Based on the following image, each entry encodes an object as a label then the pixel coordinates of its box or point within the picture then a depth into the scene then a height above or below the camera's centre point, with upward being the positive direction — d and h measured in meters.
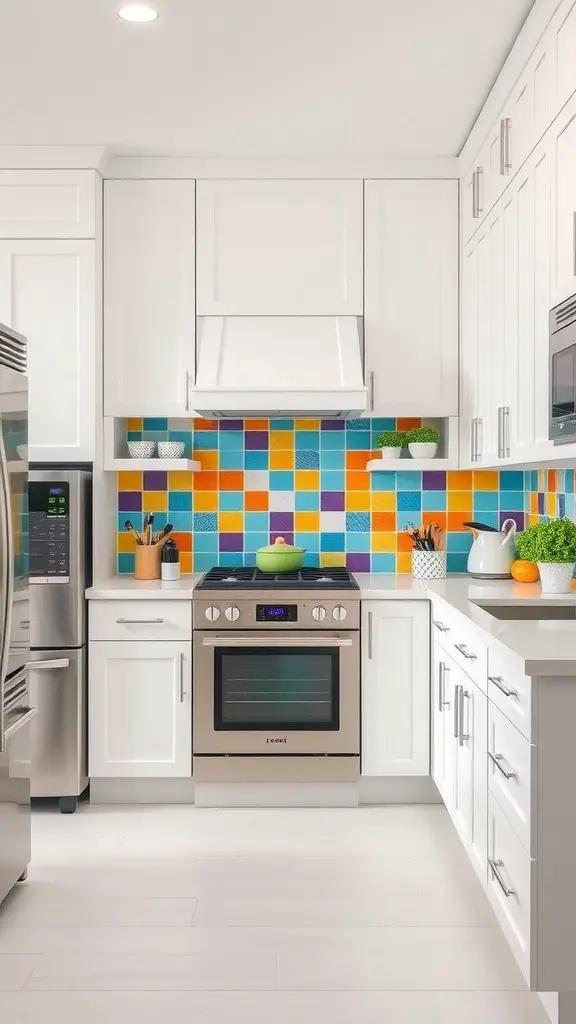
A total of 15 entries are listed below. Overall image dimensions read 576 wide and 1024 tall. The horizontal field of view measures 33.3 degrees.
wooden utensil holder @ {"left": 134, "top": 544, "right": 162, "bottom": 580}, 4.18 -0.20
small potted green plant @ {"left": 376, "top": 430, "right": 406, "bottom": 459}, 4.20 +0.31
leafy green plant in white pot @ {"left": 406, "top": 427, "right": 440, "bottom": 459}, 4.16 +0.32
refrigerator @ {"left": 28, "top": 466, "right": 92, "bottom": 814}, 3.78 -0.45
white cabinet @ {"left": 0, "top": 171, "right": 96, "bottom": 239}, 3.93 +1.27
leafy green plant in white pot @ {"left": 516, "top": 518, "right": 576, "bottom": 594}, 3.29 -0.13
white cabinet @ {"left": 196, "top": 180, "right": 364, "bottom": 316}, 4.07 +1.15
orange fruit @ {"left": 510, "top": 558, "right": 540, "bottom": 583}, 3.76 -0.22
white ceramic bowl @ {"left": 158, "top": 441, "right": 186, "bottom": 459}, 4.18 +0.29
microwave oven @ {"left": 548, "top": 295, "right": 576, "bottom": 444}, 2.37 +0.36
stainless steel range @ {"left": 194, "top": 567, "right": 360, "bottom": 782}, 3.81 -0.66
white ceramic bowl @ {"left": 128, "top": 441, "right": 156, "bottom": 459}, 4.17 +0.29
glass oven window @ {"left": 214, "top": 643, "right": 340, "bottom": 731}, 3.83 -0.69
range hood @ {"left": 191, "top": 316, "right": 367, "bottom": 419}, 3.87 +0.62
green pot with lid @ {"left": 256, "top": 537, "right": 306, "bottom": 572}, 4.10 -0.18
